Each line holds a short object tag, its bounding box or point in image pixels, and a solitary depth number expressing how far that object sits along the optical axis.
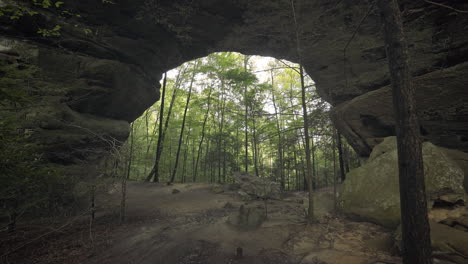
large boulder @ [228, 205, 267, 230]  7.32
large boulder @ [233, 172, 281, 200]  12.86
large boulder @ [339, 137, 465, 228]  5.38
